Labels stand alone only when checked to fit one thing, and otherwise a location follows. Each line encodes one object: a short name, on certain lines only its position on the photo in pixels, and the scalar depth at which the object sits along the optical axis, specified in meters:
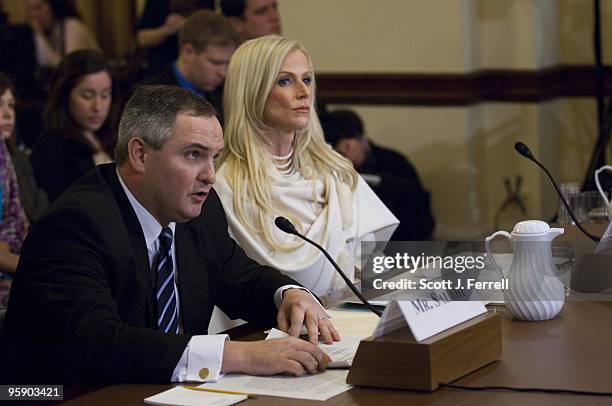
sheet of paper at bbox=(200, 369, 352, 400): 4.14
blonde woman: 7.02
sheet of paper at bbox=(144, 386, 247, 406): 4.05
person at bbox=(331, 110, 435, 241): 11.96
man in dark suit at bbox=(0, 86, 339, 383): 4.44
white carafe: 5.02
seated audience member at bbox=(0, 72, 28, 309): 8.54
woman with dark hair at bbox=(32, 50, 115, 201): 9.41
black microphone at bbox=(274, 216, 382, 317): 4.85
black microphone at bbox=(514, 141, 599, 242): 5.73
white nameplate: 4.14
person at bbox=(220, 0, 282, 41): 11.51
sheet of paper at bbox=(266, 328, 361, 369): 4.46
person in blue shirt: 10.37
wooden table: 3.99
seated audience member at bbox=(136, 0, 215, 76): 11.84
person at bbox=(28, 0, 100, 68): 14.52
